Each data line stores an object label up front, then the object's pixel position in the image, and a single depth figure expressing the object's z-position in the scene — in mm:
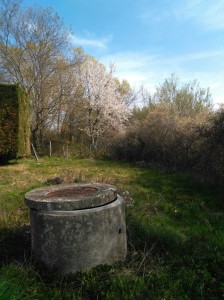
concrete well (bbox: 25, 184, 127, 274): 3525
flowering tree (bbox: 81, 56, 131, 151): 24469
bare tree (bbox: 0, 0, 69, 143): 20328
